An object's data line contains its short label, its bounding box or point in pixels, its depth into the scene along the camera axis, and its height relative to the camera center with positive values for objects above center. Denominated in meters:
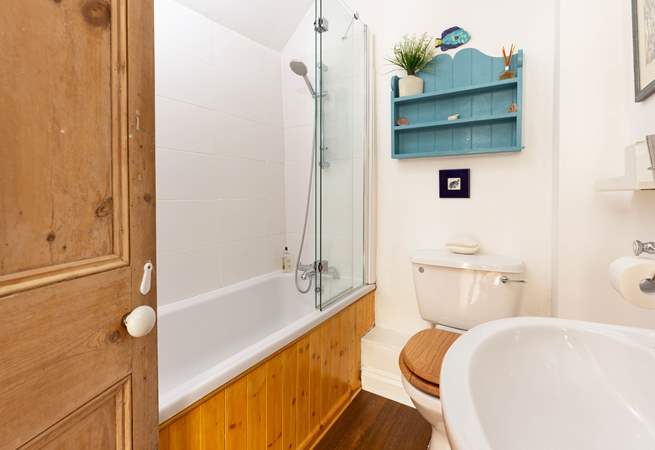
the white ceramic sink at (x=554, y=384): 0.54 -0.31
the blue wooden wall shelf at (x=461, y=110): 1.50 +0.59
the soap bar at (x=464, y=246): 1.55 -0.11
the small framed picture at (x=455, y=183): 1.65 +0.21
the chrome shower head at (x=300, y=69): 1.90 +0.94
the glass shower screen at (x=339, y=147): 1.56 +0.42
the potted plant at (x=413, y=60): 1.66 +0.86
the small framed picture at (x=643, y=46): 0.93 +0.55
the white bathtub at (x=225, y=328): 1.01 -0.51
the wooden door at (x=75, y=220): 0.44 +0.01
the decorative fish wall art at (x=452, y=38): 1.61 +0.95
